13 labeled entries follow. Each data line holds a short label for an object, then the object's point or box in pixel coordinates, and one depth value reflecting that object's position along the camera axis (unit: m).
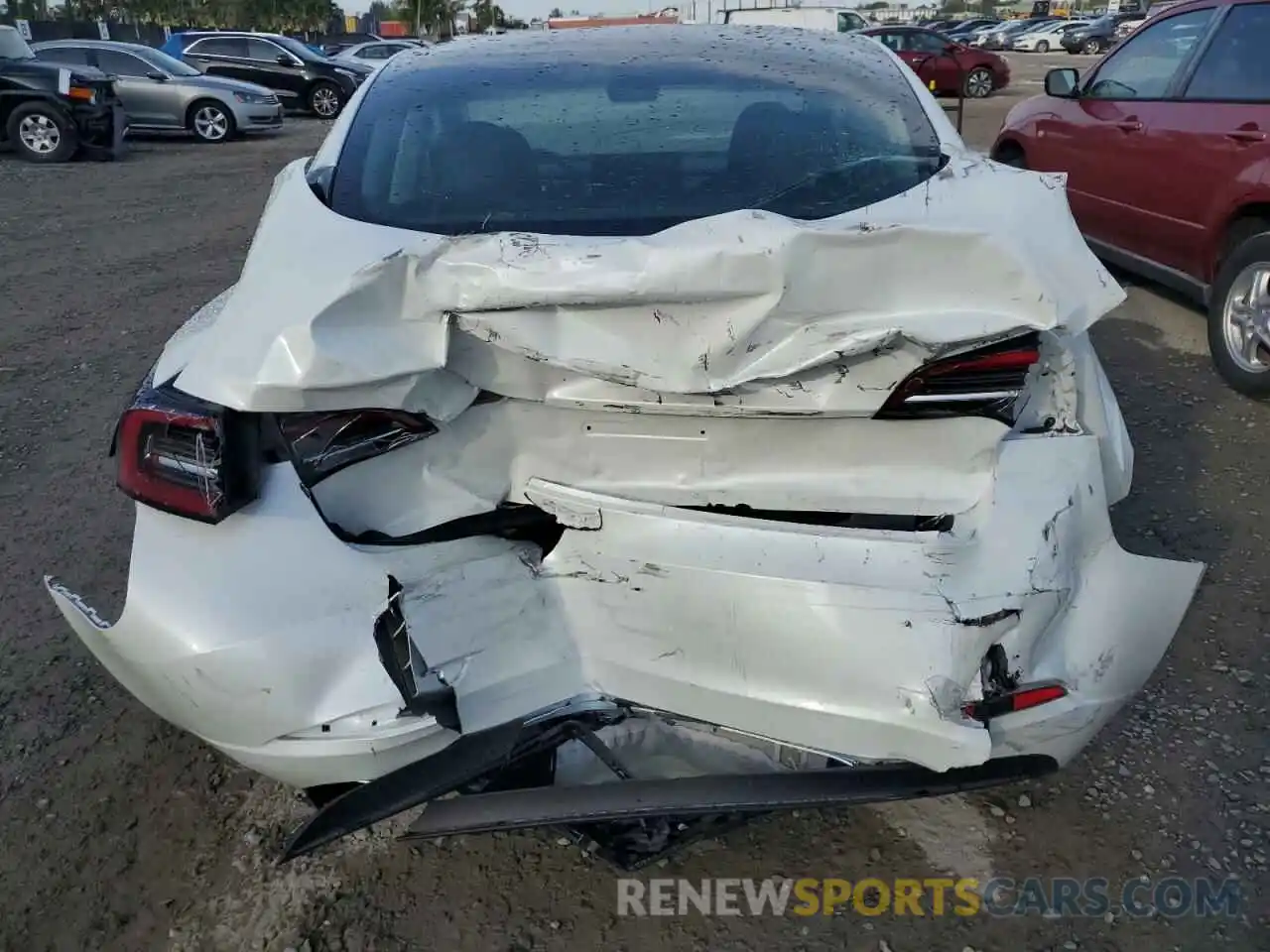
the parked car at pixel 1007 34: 43.47
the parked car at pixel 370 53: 23.20
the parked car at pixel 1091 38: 38.08
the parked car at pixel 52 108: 12.50
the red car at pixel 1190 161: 4.60
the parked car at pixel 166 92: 14.84
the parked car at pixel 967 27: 43.84
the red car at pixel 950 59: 20.00
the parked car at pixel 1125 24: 36.12
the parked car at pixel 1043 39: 42.62
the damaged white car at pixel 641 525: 1.73
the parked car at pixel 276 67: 19.44
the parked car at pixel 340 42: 25.83
